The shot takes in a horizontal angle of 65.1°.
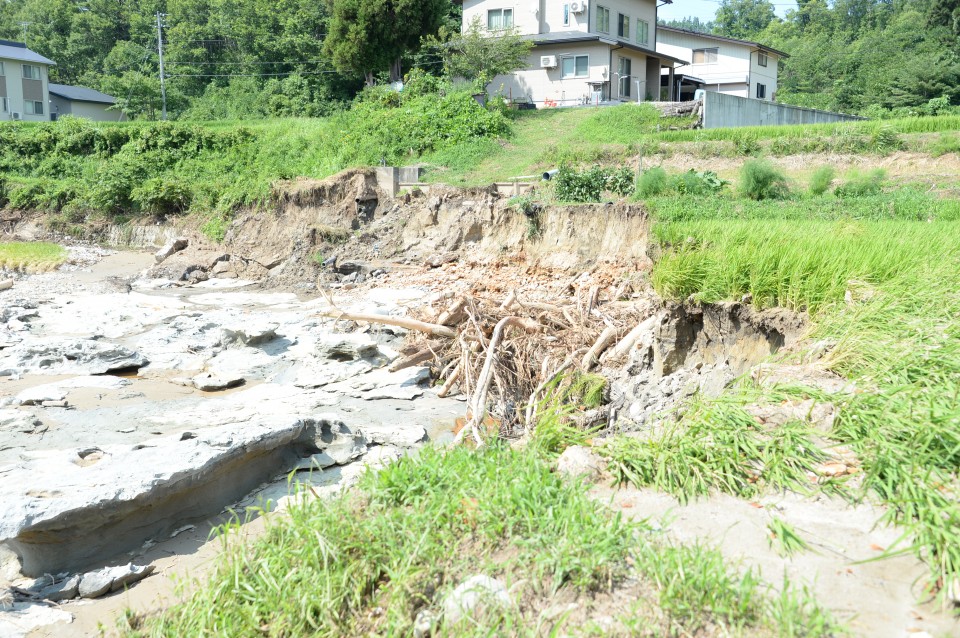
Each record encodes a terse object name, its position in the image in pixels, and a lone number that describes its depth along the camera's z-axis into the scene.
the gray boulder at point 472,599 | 3.45
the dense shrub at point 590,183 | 16.22
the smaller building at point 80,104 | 44.66
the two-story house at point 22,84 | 42.16
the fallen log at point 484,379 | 7.05
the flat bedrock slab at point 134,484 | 5.22
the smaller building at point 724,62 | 37.22
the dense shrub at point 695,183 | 15.15
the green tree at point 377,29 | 31.88
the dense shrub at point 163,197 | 24.44
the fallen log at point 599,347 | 9.02
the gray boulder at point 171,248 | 21.53
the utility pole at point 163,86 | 38.22
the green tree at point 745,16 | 73.06
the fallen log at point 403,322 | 10.23
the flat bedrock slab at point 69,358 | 10.90
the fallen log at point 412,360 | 10.38
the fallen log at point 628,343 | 9.03
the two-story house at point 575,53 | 31.44
